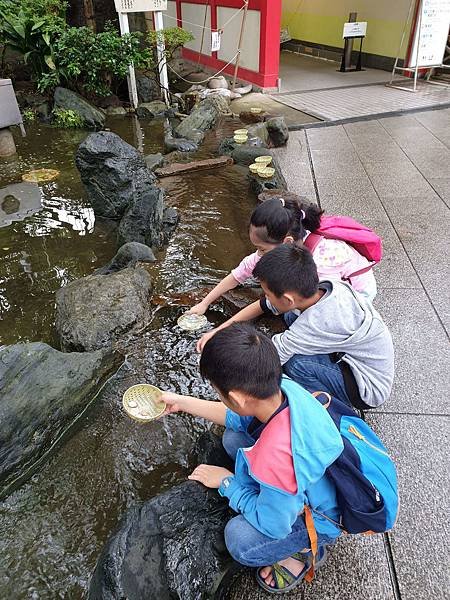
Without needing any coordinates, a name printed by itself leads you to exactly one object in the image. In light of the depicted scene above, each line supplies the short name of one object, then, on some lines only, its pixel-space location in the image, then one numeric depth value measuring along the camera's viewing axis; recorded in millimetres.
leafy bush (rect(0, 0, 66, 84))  8898
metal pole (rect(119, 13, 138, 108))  9000
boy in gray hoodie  2010
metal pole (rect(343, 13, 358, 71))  10891
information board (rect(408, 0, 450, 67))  8906
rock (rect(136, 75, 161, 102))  9898
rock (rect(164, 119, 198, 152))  6887
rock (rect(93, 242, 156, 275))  4043
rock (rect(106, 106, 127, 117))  9656
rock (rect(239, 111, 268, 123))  7703
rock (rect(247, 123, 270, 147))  6652
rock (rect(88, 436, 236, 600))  1628
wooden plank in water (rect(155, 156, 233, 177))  5949
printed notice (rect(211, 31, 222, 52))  9602
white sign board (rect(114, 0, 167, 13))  8625
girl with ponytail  2537
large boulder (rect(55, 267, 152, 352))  3160
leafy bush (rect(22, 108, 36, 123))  9165
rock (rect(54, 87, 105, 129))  8766
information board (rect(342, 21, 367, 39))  10555
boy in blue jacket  1472
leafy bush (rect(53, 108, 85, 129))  8633
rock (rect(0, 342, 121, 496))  2328
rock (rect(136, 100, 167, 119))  9375
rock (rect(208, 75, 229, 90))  10070
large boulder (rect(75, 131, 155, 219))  5180
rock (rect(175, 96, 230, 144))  7390
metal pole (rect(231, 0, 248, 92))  9320
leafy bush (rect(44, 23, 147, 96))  8734
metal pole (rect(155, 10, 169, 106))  9297
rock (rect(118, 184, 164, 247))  4426
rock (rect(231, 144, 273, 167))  6000
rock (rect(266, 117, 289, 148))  6691
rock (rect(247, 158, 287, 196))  5195
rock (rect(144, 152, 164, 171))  6137
